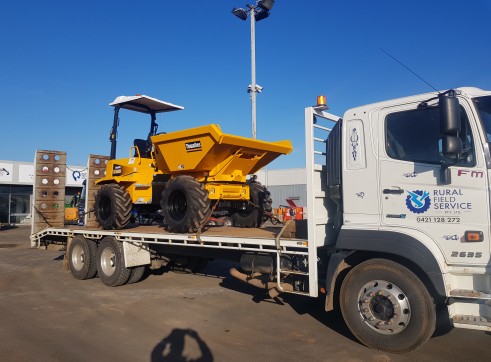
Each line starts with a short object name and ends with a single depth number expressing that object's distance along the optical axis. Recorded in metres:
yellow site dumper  7.44
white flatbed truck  4.27
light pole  13.71
